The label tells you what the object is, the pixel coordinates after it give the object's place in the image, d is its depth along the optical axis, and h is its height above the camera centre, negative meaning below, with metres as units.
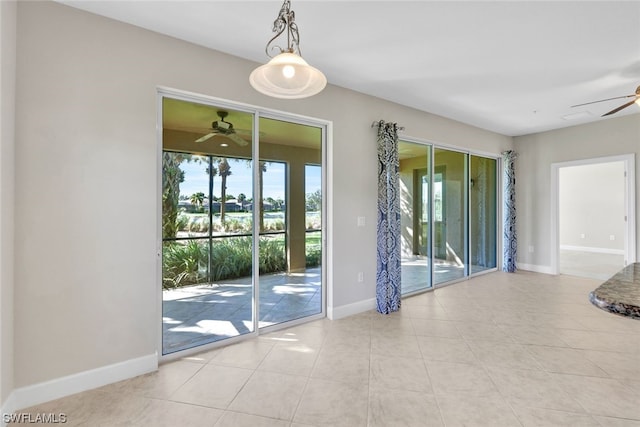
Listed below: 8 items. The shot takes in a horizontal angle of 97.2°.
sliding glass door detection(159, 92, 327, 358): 2.70 -0.08
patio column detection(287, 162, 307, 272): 3.41 -0.01
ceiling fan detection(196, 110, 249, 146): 2.88 +0.88
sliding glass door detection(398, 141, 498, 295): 4.56 -0.01
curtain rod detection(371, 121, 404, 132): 3.75 +1.20
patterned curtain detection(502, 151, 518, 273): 5.75 +0.04
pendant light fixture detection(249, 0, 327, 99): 1.44 +0.76
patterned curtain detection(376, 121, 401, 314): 3.67 -0.13
